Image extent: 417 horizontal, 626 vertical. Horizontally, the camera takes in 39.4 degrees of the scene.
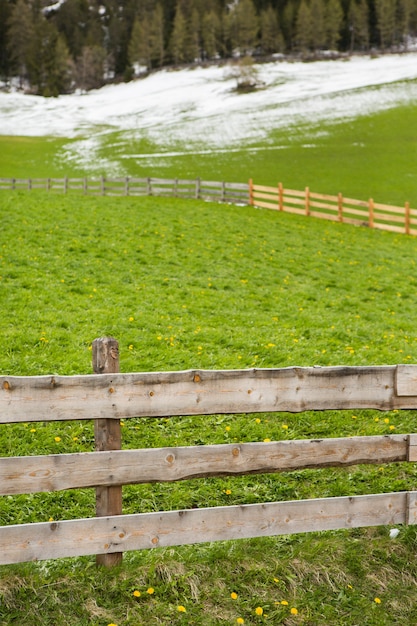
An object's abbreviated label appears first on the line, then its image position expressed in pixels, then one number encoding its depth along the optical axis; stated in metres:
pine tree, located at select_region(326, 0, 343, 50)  112.88
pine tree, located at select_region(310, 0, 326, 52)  111.49
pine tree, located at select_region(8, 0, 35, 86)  125.13
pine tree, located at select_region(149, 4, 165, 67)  119.19
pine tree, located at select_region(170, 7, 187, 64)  115.56
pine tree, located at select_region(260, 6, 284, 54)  117.38
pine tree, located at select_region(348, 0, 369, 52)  115.81
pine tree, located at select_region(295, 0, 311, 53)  111.56
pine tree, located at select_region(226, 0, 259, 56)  117.38
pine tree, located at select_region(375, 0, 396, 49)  112.88
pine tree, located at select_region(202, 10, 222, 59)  119.69
